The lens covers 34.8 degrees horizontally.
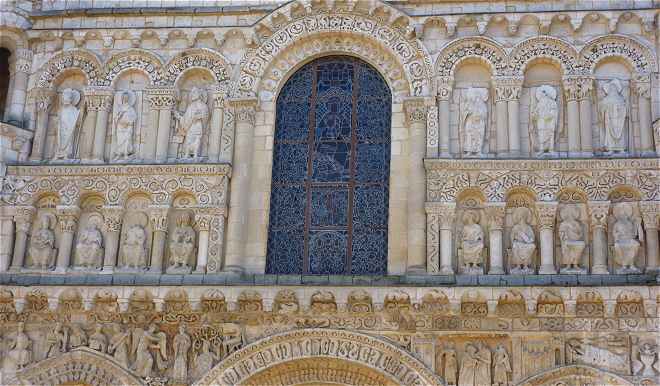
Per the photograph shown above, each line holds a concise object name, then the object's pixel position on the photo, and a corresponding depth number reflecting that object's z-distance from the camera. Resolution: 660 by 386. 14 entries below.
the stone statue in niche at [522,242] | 14.88
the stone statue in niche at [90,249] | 15.64
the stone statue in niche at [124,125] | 16.27
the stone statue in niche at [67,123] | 16.42
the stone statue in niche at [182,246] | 15.46
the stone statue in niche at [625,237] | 14.62
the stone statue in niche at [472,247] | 14.95
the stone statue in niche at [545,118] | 15.54
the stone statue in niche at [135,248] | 15.55
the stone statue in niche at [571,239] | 14.76
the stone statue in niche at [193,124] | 16.17
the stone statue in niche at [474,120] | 15.64
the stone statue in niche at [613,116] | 15.39
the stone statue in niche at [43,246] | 15.77
